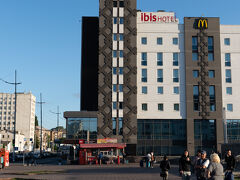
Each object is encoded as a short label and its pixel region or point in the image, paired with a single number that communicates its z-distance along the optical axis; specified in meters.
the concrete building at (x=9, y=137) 157.12
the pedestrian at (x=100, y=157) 50.47
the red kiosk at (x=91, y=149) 51.38
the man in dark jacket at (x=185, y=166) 17.78
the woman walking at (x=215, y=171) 12.31
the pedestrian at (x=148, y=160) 42.79
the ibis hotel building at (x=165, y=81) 64.69
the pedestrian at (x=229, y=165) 15.83
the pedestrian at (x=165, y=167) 19.69
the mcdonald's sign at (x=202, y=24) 66.69
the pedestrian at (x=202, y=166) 14.90
